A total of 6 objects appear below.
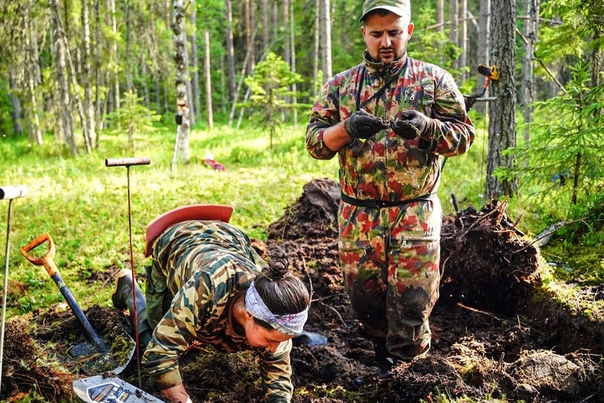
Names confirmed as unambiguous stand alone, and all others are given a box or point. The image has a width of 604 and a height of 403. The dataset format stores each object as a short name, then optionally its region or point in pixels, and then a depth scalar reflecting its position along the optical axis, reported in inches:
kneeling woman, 94.7
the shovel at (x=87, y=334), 138.3
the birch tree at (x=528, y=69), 346.9
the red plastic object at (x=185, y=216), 133.3
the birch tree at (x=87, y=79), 548.3
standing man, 116.6
